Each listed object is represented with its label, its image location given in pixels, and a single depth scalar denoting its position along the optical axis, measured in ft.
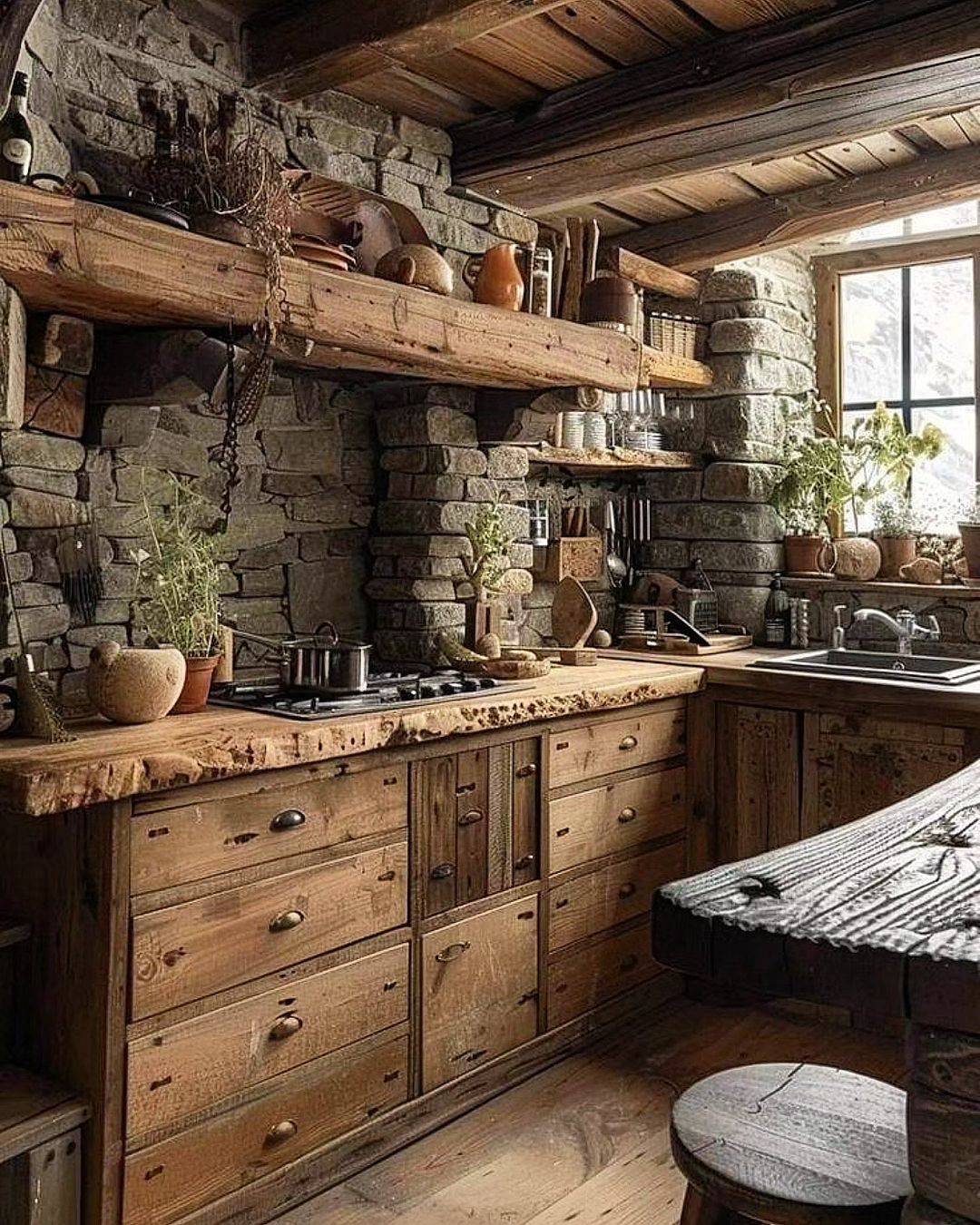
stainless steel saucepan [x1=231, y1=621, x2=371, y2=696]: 9.64
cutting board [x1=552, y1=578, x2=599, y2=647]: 12.62
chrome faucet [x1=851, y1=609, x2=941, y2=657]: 13.14
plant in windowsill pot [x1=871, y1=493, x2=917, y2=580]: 14.42
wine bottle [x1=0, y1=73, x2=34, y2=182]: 7.67
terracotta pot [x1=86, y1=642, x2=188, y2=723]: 8.30
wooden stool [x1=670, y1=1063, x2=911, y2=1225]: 5.06
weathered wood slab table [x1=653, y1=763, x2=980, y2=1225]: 3.81
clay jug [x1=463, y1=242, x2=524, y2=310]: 11.00
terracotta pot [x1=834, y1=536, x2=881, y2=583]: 14.47
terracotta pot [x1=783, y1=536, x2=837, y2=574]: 14.74
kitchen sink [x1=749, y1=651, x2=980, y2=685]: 11.52
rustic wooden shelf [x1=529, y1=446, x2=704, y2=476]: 13.50
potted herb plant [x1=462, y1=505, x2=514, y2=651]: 12.08
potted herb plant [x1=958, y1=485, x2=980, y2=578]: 13.56
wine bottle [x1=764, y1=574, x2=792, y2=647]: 14.71
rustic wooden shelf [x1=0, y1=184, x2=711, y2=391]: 7.50
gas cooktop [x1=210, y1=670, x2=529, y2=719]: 9.12
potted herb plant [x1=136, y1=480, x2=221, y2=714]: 9.11
